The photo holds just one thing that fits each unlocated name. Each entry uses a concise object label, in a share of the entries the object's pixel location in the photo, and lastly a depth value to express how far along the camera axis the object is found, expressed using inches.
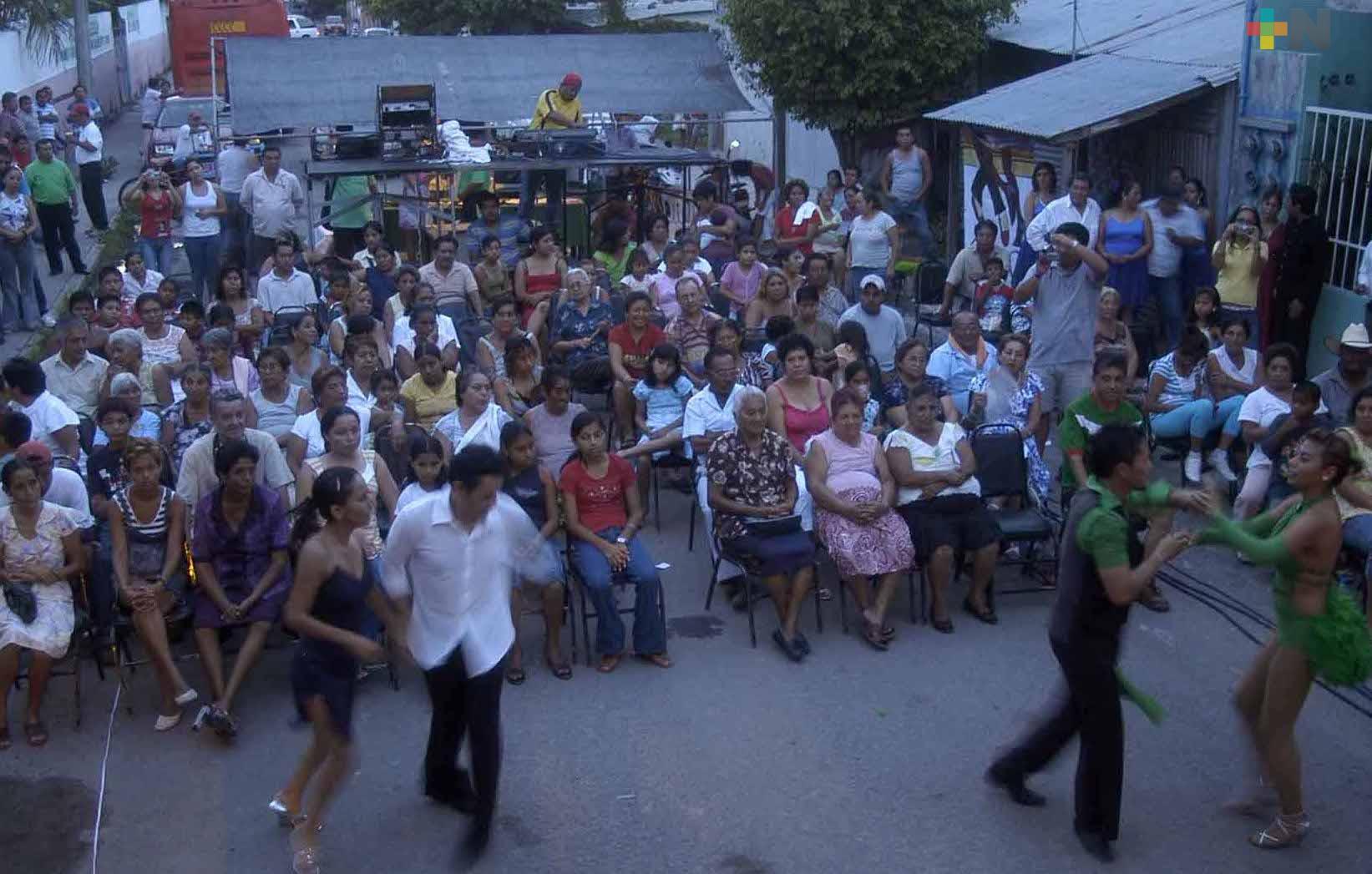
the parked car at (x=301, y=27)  1780.4
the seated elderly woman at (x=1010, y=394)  369.7
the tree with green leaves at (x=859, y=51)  651.5
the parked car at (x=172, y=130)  924.0
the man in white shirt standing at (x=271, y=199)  588.7
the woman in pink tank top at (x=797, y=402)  353.4
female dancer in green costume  215.8
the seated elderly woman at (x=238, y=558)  285.9
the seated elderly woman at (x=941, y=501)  321.7
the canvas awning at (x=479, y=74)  676.1
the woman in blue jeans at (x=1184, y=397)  383.2
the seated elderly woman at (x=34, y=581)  277.7
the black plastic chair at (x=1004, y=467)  341.4
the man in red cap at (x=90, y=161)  808.9
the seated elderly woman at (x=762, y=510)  312.3
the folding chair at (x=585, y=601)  307.7
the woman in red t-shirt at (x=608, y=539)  304.2
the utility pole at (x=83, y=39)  1115.3
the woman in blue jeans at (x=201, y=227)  596.1
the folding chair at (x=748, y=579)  315.0
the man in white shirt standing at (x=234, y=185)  633.0
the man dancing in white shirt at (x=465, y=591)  221.8
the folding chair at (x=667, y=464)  383.2
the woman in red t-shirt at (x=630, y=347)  417.4
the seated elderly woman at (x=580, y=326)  449.1
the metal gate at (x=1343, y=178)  436.1
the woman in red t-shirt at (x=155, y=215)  594.2
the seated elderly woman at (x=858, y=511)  316.5
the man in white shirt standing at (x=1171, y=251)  484.7
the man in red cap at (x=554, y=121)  650.2
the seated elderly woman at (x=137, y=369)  386.3
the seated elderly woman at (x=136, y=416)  345.4
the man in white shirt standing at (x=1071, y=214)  501.0
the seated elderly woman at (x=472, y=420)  346.9
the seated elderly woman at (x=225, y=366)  377.7
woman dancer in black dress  221.3
